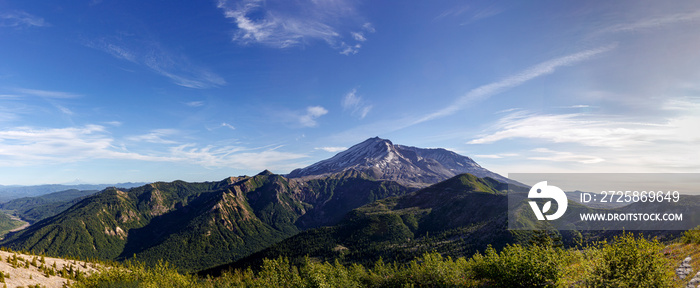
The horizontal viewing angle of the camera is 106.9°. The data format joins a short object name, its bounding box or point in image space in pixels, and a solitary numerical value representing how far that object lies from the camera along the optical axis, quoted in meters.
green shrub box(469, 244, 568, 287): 36.97
